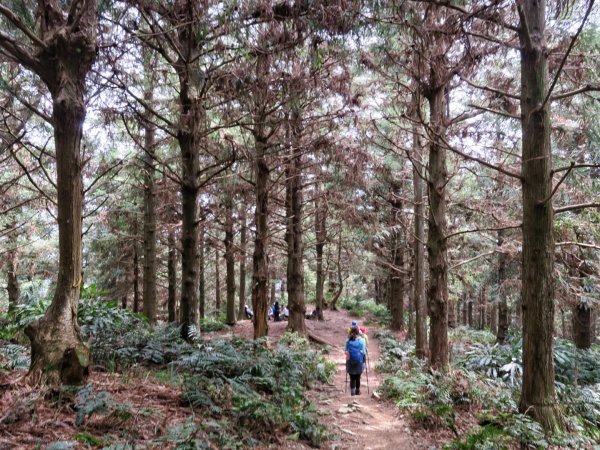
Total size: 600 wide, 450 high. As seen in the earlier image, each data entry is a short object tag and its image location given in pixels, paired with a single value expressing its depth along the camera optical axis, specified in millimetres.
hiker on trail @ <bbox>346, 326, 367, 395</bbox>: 8055
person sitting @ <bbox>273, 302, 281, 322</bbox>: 21297
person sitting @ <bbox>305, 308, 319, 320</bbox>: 20634
